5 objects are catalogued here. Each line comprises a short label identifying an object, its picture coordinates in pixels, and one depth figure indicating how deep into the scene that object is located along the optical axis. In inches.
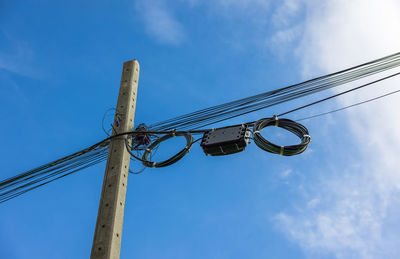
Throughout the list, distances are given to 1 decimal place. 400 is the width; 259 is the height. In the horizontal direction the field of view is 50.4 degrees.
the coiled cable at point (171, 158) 274.4
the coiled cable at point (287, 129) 250.7
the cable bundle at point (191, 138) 255.6
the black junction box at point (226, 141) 257.4
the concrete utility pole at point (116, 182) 236.8
